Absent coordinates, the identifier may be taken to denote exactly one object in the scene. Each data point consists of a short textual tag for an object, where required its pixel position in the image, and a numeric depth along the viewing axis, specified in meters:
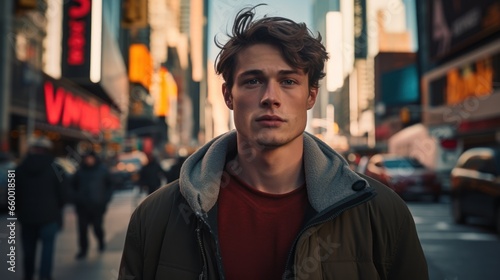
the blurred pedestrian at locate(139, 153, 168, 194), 12.41
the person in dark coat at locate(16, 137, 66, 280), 6.73
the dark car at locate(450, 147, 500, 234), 11.12
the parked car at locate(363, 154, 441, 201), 19.12
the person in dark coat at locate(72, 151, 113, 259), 9.30
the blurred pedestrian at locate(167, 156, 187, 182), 8.79
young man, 2.15
